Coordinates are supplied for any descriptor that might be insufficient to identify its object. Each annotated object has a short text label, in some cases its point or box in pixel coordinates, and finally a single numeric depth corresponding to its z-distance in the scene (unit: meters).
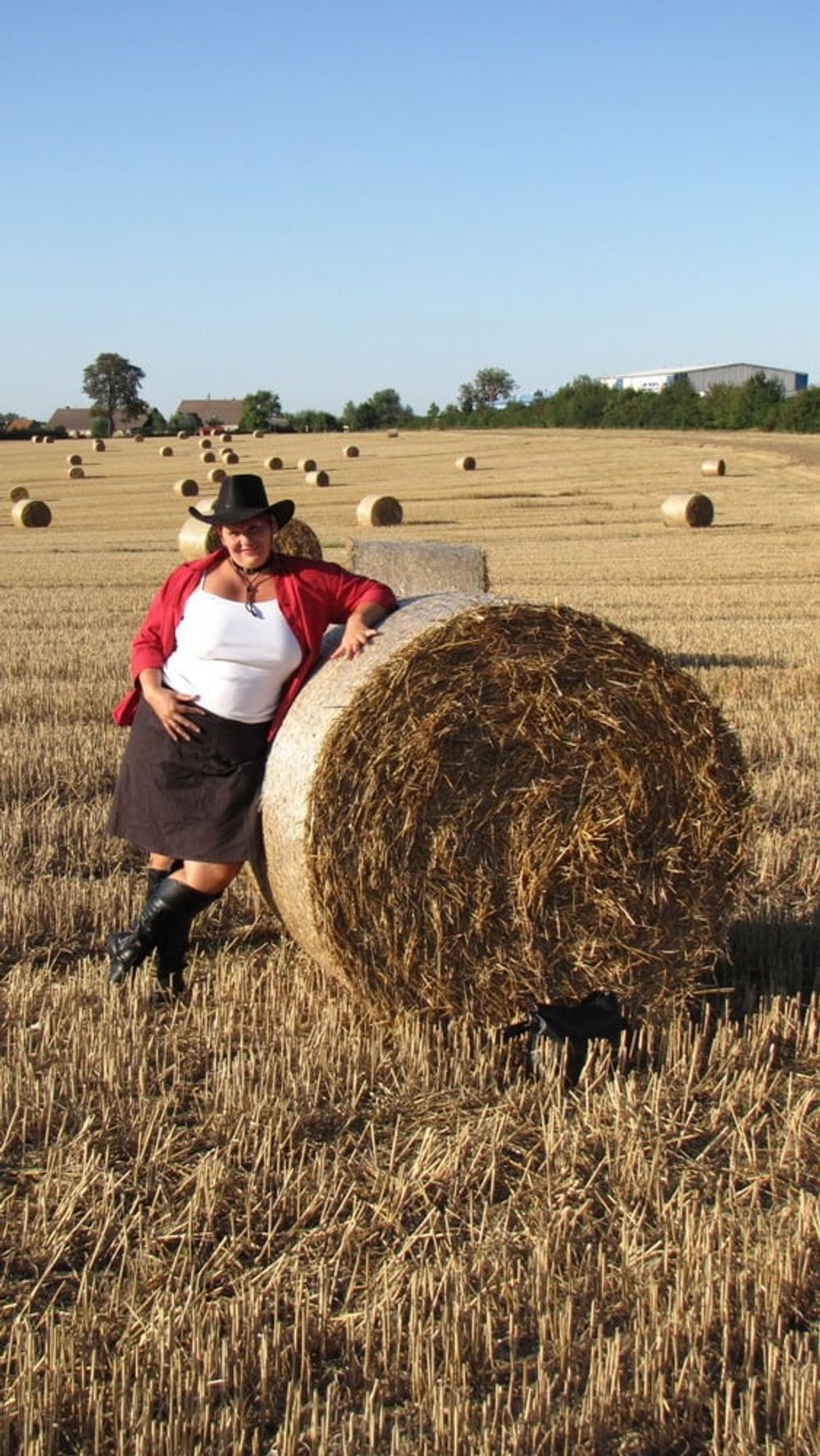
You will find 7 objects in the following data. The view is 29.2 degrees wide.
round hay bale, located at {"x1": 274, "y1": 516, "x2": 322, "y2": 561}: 14.32
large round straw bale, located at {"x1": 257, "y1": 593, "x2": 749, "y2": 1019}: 4.59
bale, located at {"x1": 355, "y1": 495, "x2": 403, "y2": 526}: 29.11
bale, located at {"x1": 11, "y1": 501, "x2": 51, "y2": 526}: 32.22
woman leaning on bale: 4.95
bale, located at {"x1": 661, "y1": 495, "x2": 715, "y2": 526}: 28.64
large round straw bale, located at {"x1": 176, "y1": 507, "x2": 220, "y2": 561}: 20.34
